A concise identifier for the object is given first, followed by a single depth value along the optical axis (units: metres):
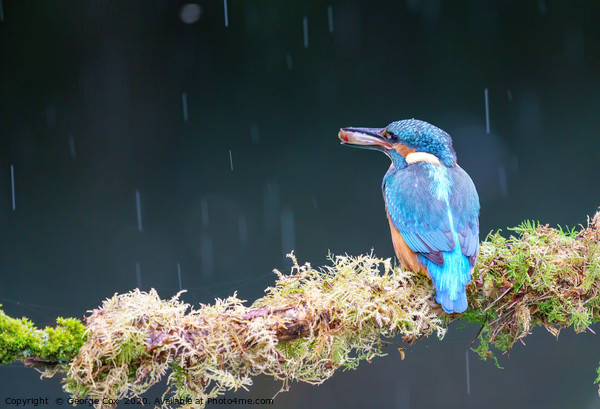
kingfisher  5.50
